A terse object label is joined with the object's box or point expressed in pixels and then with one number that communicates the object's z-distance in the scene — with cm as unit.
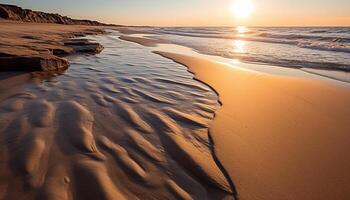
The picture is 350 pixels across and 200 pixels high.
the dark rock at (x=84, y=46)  962
